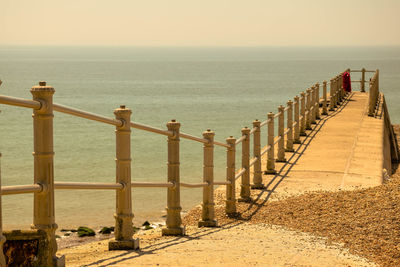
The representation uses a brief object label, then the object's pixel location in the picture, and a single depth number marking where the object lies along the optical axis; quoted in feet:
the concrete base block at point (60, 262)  29.52
